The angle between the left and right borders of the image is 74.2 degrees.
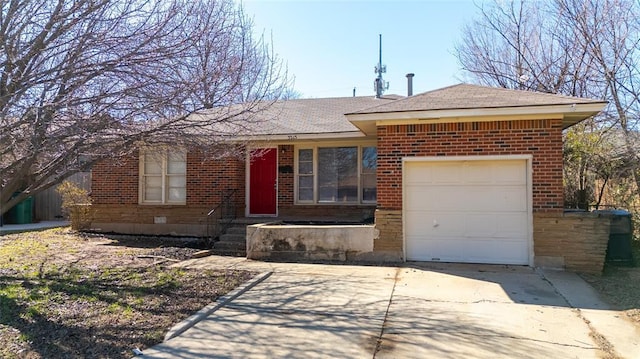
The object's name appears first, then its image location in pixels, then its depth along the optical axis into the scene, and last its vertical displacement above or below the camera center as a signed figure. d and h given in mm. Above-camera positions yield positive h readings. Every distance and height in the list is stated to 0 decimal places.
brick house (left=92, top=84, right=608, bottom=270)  7910 +299
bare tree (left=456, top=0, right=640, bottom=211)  11133 +3672
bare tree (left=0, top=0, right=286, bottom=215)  5004 +1476
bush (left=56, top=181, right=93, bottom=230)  12859 -419
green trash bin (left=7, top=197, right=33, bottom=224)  16688 -953
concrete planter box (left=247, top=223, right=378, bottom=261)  8781 -1037
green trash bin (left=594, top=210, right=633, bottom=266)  8227 -866
